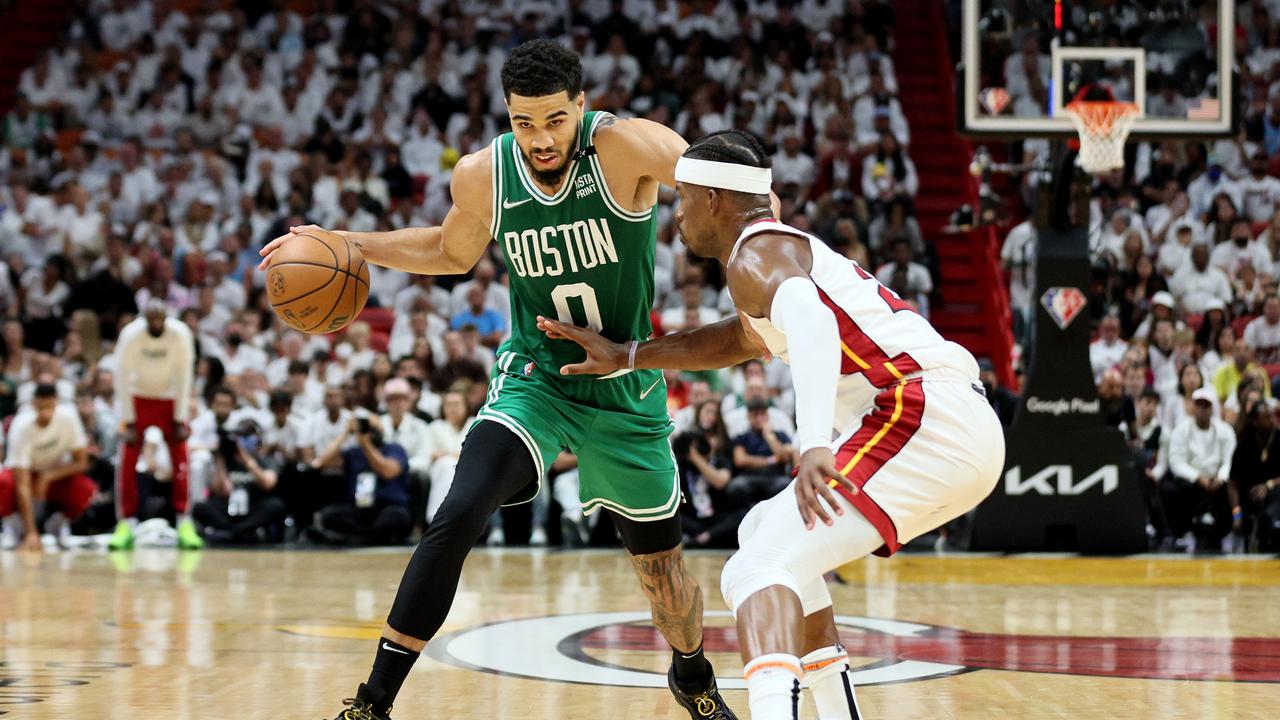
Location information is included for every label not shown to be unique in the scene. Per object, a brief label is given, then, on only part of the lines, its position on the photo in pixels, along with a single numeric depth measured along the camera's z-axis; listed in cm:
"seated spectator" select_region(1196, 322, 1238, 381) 1279
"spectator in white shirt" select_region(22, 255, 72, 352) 1466
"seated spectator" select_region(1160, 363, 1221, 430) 1199
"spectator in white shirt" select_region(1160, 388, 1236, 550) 1130
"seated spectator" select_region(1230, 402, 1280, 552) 1099
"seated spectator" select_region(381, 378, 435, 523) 1175
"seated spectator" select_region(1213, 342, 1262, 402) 1257
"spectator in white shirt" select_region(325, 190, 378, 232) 1571
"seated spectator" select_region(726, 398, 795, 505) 1110
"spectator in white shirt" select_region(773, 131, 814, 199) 1602
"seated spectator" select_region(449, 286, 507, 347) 1390
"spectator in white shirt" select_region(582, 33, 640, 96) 1783
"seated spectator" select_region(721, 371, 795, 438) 1162
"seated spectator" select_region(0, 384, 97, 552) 1172
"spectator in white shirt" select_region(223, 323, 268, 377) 1384
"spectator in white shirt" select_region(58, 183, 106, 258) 1584
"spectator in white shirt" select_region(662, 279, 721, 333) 1284
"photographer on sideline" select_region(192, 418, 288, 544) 1193
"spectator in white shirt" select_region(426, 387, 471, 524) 1154
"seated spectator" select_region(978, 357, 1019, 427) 1134
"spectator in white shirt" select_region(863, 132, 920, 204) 1569
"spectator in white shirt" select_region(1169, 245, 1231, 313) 1382
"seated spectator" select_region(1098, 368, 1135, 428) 1117
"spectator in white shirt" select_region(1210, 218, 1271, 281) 1416
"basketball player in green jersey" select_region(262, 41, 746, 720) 449
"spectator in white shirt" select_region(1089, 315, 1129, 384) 1284
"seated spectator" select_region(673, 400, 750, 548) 1108
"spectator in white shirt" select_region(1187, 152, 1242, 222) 1518
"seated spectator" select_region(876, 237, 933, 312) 1408
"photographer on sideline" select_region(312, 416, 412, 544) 1160
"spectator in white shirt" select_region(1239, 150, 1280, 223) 1506
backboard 999
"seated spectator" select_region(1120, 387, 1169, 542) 1127
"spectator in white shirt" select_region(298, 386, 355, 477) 1206
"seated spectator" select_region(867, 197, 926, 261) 1470
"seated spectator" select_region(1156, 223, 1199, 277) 1424
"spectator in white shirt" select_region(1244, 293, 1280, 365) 1306
